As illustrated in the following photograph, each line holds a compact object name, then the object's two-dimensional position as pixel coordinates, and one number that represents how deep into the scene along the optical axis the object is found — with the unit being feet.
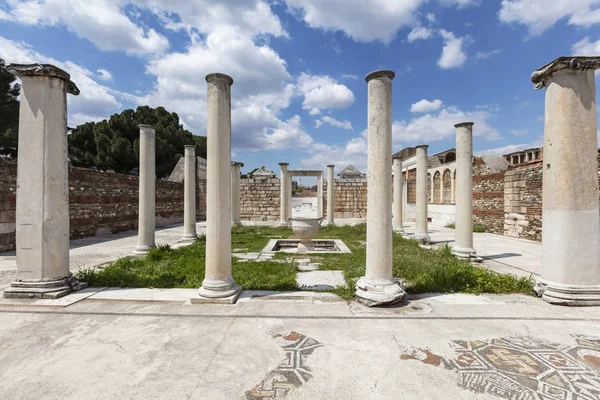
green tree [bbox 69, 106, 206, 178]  83.92
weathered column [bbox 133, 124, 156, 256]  22.91
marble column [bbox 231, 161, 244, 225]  45.63
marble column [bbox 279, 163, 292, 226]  49.47
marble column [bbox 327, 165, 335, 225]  50.35
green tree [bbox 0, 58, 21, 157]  60.18
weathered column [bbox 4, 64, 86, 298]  12.94
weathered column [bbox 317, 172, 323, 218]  55.38
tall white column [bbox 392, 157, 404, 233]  37.81
